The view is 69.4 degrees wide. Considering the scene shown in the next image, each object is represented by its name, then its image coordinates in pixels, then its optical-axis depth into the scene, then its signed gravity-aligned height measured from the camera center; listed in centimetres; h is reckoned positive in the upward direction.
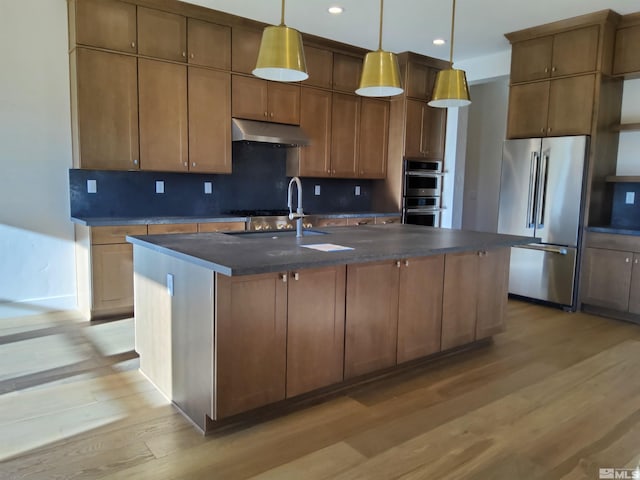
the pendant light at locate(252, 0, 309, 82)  239 +72
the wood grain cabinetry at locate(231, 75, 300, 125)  479 +95
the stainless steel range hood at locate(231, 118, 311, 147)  471 +59
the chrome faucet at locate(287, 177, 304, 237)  300 -17
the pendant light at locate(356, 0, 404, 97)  281 +73
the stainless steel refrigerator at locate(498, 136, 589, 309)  461 -14
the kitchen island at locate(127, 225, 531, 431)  219 -66
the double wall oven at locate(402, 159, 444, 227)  596 +2
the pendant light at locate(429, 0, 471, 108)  309 +71
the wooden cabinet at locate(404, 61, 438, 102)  581 +143
